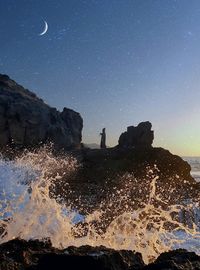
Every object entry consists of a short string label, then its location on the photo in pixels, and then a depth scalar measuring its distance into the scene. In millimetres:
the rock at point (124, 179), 15187
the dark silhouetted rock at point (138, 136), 33185
